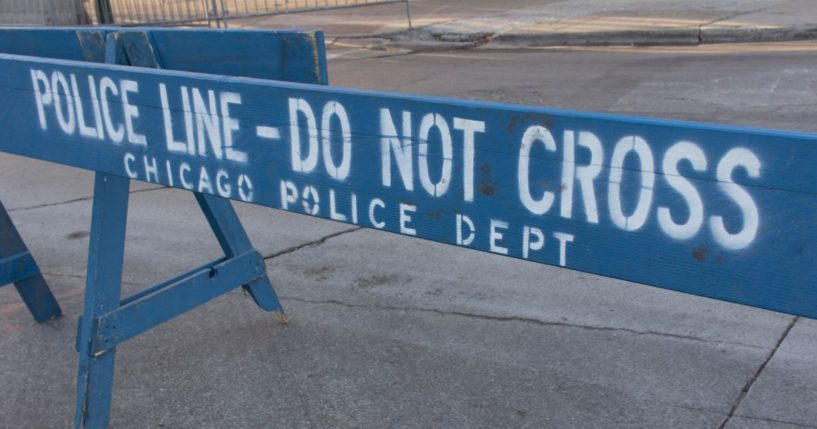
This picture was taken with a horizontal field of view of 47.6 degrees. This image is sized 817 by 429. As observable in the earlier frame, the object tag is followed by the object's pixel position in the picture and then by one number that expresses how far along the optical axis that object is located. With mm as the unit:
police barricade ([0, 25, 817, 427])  1959
